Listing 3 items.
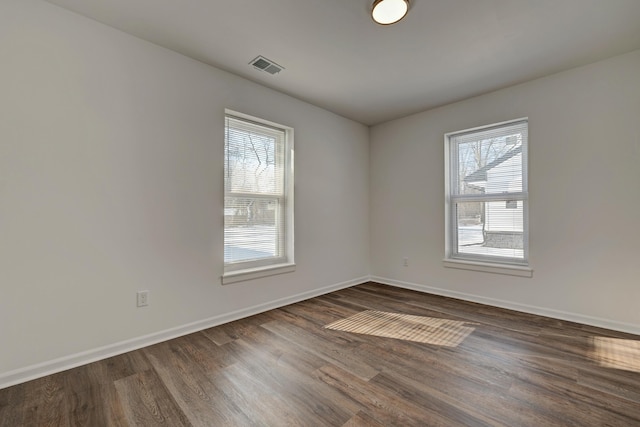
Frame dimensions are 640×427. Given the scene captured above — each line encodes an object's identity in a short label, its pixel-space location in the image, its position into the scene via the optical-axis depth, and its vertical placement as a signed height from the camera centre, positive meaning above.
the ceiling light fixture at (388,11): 1.93 +1.43
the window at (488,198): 3.24 +0.19
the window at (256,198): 2.99 +0.17
